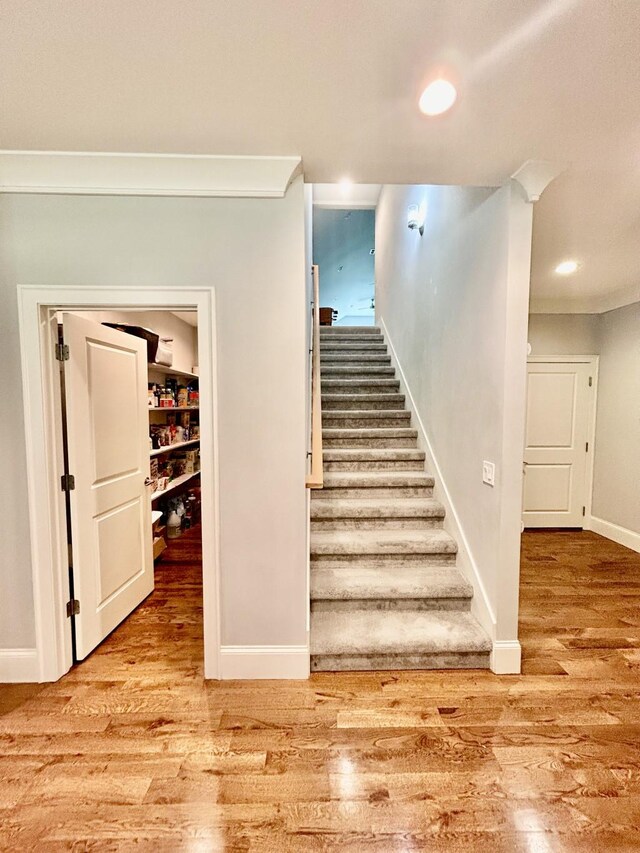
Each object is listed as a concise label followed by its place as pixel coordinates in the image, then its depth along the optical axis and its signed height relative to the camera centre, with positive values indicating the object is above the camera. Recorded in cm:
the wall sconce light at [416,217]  322 +171
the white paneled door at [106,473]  194 -41
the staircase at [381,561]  192 -103
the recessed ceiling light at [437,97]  126 +112
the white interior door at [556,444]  404 -42
